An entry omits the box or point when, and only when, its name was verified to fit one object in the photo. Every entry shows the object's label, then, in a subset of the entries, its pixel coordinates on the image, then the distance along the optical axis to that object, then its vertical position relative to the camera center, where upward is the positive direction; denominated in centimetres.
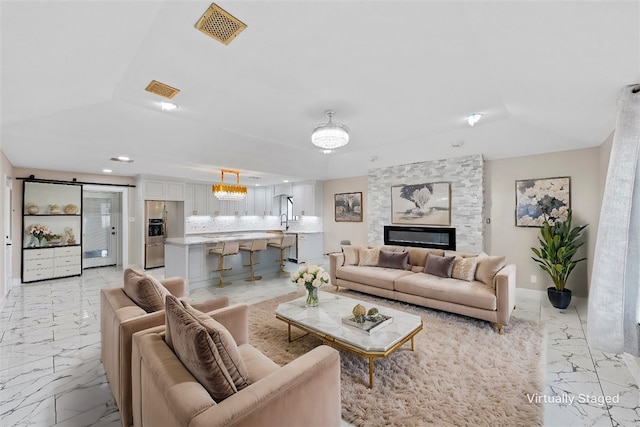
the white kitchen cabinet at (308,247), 814 -95
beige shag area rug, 203 -142
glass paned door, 750 -37
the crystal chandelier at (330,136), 324 +90
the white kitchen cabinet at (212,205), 854 +28
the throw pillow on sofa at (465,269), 405 -79
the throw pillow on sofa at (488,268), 382 -74
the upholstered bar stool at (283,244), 647 -68
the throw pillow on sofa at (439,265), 430 -79
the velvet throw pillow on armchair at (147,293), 235 -67
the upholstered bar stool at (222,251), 551 -72
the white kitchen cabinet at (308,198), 838 +49
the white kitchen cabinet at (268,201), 966 +44
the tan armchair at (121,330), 190 -86
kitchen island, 527 -92
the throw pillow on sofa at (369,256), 519 -77
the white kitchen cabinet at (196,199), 800 +43
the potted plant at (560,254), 415 -59
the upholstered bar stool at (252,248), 594 -71
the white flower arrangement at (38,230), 593 -34
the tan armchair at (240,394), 116 -82
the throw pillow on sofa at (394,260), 490 -80
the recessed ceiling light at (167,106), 345 +134
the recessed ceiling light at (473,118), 382 +132
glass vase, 336 -99
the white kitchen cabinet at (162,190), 715 +64
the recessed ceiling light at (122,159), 519 +104
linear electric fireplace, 576 -48
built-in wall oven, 727 -50
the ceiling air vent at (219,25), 183 +130
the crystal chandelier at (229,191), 641 +53
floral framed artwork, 461 +24
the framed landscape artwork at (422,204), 579 +23
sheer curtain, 202 -24
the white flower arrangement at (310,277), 329 -73
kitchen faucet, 961 -23
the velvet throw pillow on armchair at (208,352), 132 -68
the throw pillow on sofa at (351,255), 530 -76
